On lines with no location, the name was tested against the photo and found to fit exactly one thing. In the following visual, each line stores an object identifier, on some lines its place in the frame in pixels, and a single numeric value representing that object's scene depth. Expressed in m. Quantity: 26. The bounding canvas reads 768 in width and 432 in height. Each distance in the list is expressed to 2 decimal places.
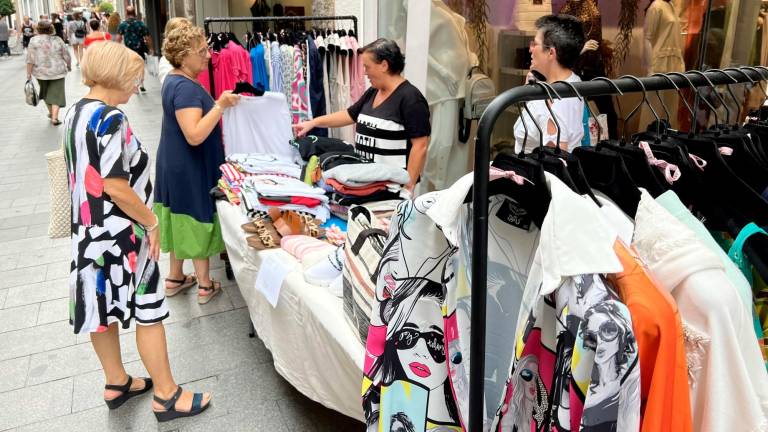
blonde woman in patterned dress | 2.20
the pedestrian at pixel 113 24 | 14.69
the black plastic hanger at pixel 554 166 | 1.09
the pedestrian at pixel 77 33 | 16.72
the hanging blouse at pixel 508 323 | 0.93
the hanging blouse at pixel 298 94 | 4.48
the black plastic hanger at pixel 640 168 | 1.22
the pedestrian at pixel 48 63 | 9.01
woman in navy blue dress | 3.12
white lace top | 0.93
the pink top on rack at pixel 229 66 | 4.36
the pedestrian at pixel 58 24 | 20.50
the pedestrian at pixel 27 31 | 21.42
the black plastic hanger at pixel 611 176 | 1.18
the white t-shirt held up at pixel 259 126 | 3.43
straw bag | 2.59
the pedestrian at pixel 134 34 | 13.27
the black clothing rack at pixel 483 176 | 1.00
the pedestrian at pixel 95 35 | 10.17
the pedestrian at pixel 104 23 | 25.49
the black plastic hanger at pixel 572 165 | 1.09
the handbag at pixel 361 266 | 1.78
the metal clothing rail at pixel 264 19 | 4.15
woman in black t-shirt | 3.17
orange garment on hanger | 0.92
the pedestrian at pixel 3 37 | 20.44
